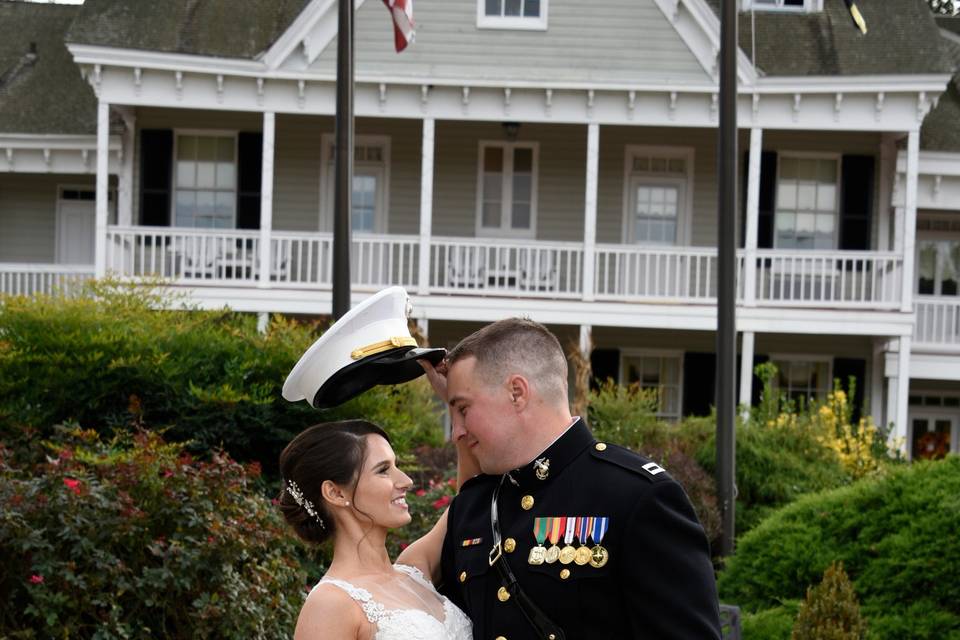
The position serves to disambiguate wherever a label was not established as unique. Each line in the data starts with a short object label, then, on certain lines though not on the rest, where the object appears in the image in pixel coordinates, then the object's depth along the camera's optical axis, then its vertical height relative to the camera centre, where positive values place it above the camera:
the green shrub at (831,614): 6.65 -1.67
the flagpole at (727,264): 9.97 +0.11
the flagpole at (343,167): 9.34 +0.71
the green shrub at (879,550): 7.20 -1.54
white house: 19.61 +1.54
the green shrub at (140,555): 5.70 -1.30
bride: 3.34 -0.68
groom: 3.04 -0.59
